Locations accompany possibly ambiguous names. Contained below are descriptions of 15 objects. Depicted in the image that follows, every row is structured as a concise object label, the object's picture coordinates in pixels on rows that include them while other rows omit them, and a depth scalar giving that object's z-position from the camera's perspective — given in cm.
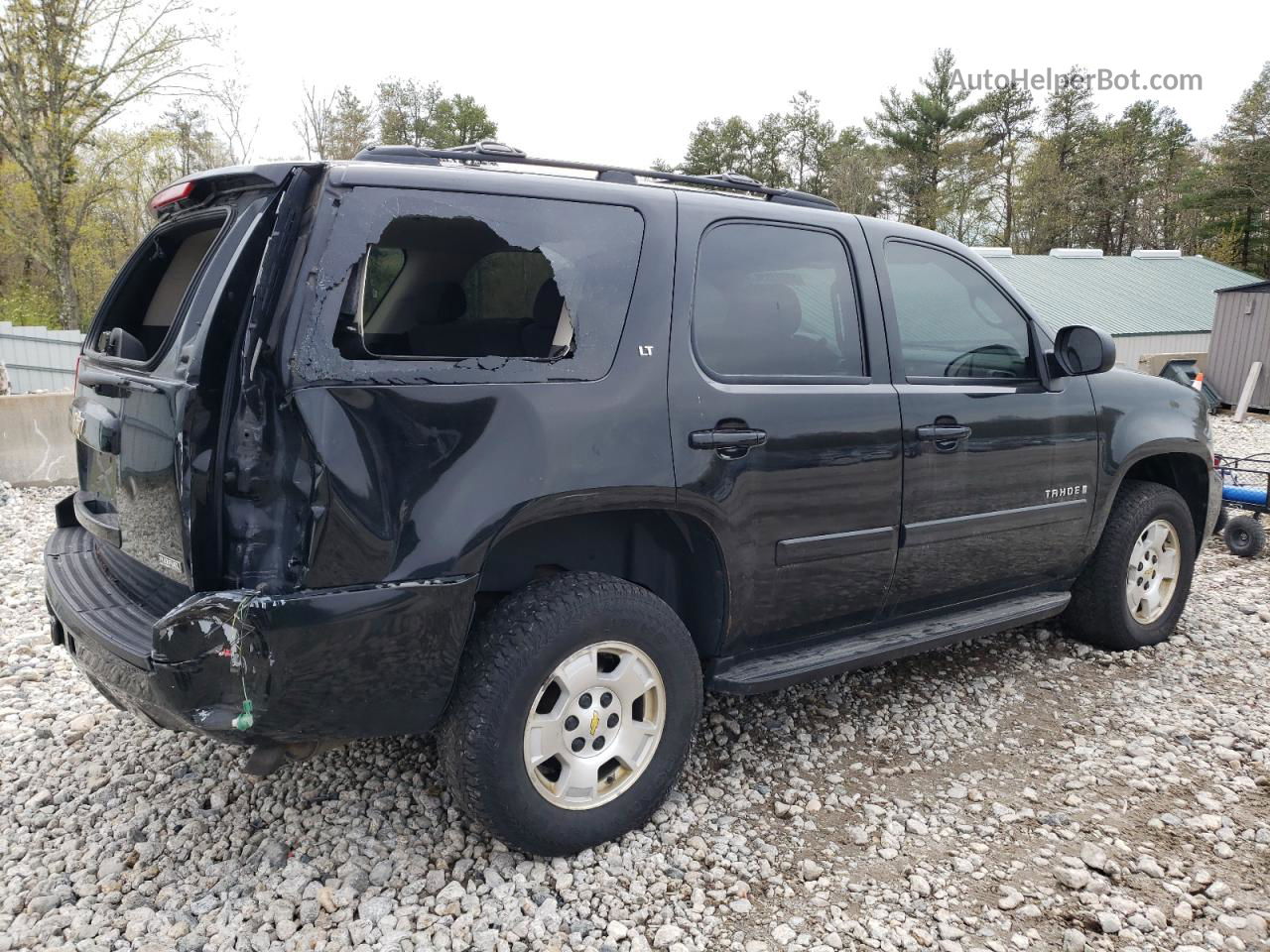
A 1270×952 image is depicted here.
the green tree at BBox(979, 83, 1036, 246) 4384
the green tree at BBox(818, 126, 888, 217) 4491
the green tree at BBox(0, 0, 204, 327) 1606
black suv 231
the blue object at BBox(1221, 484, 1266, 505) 664
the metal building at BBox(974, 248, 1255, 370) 2294
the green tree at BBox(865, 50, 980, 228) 4647
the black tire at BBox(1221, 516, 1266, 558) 632
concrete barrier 811
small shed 1873
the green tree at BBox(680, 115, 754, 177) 4841
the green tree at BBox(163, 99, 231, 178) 2306
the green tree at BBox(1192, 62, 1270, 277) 3609
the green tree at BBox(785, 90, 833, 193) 4916
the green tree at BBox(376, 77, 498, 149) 4056
